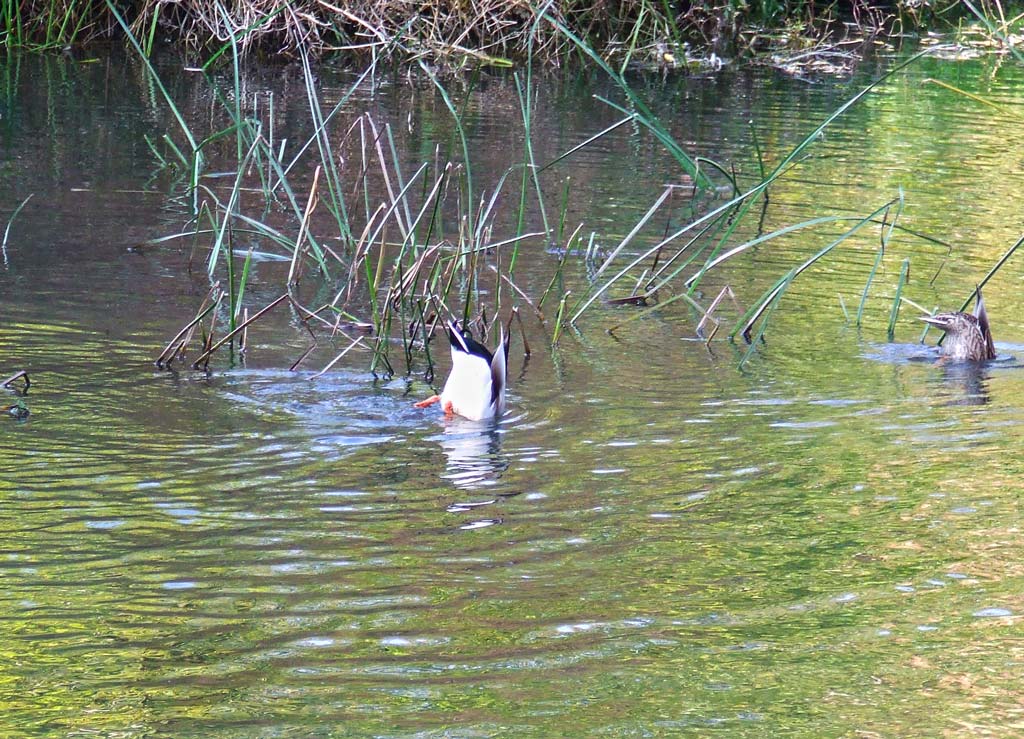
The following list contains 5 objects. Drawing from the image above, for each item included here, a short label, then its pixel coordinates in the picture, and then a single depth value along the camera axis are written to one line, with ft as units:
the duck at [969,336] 54.03
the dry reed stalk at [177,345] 49.24
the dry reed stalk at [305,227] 54.03
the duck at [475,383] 46.93
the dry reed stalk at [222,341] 48.97
